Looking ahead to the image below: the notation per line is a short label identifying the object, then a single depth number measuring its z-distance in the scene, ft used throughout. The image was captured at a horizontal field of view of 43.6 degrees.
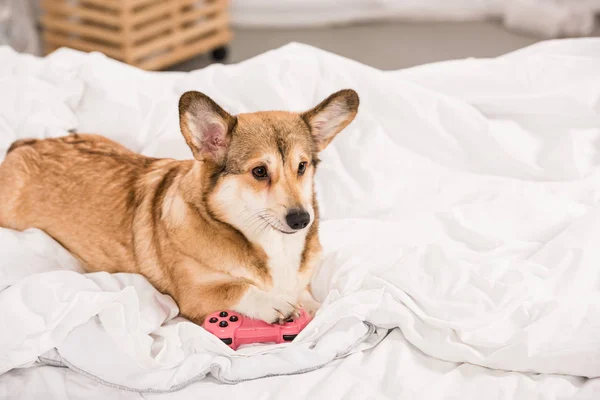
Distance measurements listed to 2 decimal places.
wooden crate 12.19
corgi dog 5.92
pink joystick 5.90
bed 5.47
